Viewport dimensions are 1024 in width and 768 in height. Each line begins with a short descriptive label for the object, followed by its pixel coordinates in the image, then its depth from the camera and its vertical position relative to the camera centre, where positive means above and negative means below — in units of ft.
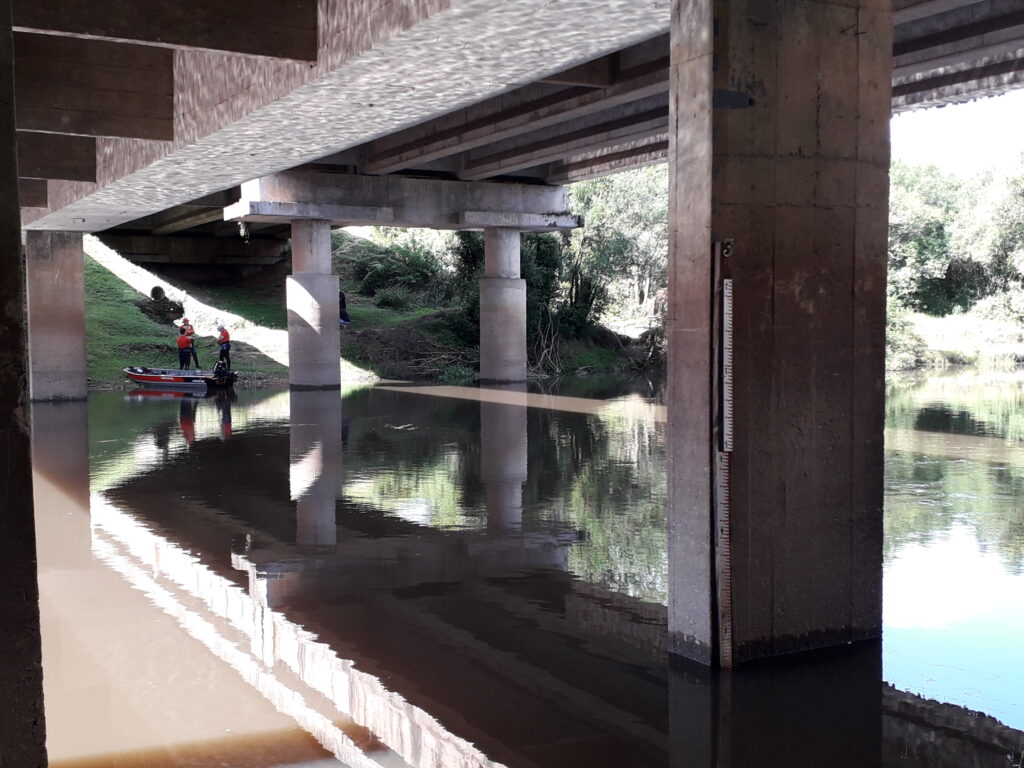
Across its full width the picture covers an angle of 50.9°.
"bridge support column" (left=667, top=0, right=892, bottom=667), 22.43 +0.30
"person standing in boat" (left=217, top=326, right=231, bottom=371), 102.42 -0.27
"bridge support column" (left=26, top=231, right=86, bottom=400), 87.56 +2.20
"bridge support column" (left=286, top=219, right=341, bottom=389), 93.25 +2.49
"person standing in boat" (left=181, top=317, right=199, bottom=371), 105.40 +1.11
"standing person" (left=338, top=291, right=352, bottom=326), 117.50 +2.66
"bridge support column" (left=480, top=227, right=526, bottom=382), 103.14 +2.79
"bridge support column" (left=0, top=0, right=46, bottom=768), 13.17 -2.06
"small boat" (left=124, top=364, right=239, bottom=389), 98.43 -3.44
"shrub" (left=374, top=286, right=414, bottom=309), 138.82 +5.32
